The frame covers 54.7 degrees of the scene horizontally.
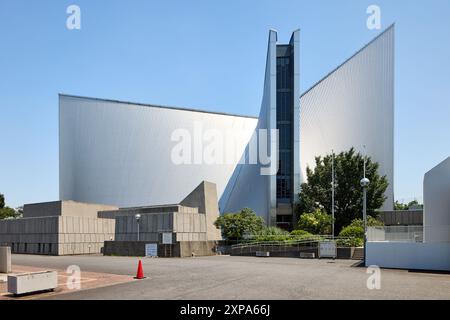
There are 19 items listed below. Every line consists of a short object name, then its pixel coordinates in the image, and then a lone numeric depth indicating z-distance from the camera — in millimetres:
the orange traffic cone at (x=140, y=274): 14123
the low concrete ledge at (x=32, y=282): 10375
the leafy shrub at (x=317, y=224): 34719
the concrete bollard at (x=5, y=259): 16469
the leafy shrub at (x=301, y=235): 29897
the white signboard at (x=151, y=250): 27469
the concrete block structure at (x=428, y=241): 17438
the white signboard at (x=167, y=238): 27359
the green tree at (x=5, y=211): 61581
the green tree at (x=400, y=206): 57669
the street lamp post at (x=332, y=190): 34003
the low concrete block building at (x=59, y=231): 36031
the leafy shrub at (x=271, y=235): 30234
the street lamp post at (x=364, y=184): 19969
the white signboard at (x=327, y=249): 25016
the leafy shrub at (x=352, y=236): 26531
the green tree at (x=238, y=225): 32312
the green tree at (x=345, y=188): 36875
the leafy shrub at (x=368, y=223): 30797
